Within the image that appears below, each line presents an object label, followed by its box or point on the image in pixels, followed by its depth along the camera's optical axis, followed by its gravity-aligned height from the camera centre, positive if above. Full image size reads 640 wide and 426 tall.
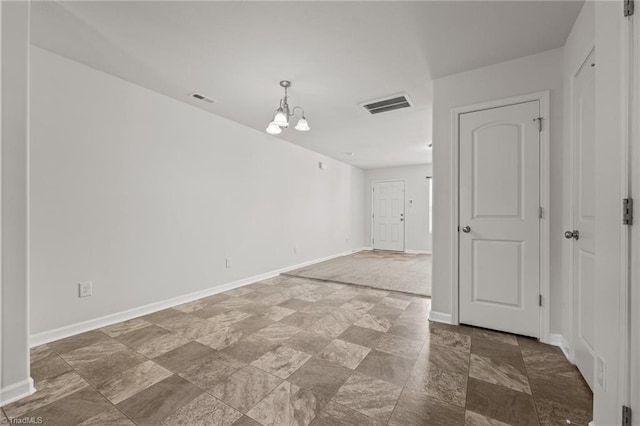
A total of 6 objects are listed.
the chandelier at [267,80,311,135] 2.72 +0.94
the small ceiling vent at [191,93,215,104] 3.22 +1.37
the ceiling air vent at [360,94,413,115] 3.31 +1.38
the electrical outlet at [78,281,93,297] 2.53 -0.73
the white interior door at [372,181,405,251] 7.90 -0.07
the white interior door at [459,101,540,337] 2.39 -0.05
